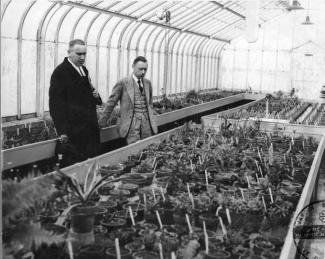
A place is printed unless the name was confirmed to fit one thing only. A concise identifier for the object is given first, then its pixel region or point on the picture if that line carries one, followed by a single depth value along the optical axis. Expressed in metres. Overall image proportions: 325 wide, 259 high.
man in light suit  5.82
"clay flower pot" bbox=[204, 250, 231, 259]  2.41
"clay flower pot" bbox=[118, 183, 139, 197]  3.60
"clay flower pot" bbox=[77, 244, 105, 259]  2.33
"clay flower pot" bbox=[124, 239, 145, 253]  2.49
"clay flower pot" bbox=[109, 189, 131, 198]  3.43
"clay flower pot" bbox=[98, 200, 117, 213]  3.10
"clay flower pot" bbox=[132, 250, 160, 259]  2.41
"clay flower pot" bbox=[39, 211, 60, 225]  2.66
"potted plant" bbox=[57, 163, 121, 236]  2.53
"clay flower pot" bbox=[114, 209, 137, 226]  2.94
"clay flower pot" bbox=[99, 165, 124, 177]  3.95
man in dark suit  4.77
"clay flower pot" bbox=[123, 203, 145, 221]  3.05
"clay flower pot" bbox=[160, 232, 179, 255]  2.49
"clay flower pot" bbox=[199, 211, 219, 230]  2.94
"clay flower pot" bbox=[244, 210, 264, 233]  2.92
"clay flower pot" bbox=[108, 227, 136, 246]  2.60
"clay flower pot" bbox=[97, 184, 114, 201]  3.39
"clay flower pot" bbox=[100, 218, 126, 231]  2.77
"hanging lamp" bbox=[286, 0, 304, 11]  10.33
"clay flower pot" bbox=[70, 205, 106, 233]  2.53
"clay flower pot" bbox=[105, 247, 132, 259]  2.36
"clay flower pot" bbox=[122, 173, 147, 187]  3.81
